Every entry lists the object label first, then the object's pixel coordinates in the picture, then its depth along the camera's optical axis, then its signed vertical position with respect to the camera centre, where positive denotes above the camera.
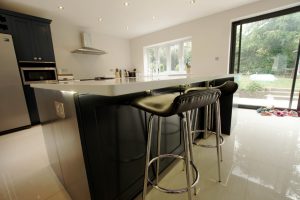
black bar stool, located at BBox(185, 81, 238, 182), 1.53 -0.19
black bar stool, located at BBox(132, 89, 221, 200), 0.67 -0.17
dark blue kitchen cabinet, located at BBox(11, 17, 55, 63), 2.84 +0.82
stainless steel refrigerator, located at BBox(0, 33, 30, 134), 2.65 -0.21
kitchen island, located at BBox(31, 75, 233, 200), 0.75 -0.38
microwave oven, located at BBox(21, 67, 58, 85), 2.96 +0.10
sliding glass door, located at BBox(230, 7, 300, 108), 3.11 +0.25
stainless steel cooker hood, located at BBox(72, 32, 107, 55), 4.17 +0.94
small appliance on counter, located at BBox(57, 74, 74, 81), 3.57 +0.02
